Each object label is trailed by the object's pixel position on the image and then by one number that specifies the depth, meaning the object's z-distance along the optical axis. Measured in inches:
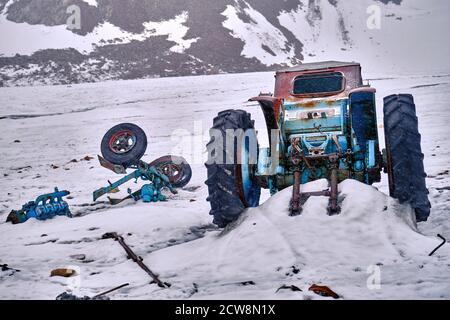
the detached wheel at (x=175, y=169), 293.1
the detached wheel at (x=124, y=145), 244.7
